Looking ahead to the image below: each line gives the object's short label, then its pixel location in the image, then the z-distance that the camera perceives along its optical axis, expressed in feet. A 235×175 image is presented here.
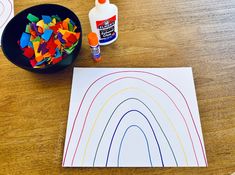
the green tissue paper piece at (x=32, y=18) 2.07
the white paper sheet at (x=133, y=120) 1.73
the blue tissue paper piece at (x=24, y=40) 2.03
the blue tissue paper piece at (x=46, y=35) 2.00
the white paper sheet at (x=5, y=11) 2.30
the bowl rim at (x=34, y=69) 1.85
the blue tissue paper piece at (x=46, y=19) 2.07
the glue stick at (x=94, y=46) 1.89
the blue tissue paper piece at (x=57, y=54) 1.97
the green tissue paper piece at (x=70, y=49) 1.94
